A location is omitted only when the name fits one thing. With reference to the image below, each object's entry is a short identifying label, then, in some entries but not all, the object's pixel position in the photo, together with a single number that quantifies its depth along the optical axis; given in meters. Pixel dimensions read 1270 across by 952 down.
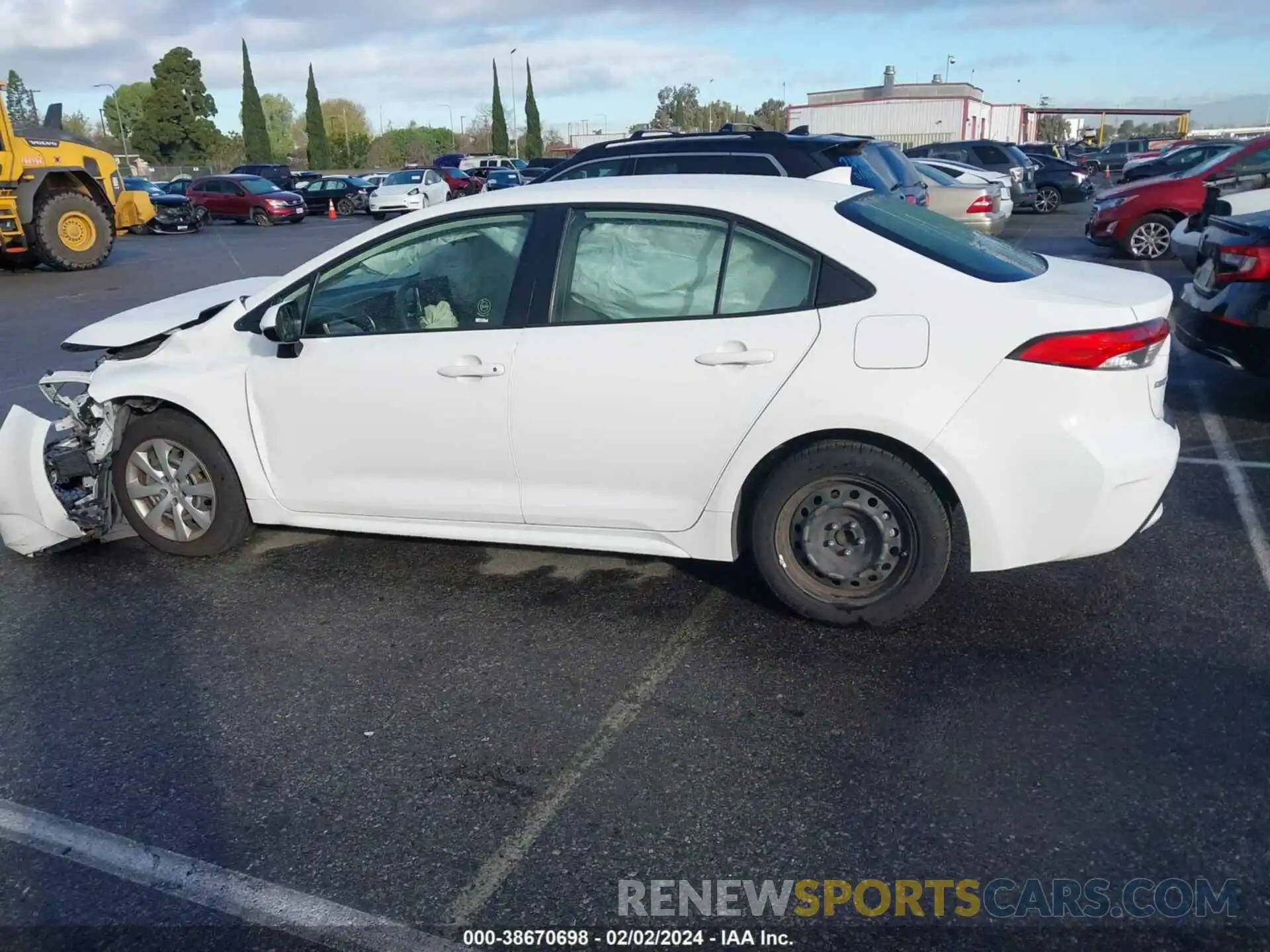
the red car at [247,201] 32.69
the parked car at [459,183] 36.53
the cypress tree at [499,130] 74.75
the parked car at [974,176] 17.02
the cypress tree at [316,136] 69.75
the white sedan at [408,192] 32.12
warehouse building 59.94
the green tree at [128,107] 85.38
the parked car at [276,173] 40.96
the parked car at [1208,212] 8.81
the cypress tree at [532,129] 77.75
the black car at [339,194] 37.41
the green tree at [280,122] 104.38
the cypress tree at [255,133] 68.44
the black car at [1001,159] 25.06
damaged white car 3.79
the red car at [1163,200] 14.96
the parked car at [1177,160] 21.02
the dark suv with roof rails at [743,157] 9.11
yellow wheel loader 17.36
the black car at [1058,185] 26.70
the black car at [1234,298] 6.34
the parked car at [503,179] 33.94
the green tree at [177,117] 71.88
